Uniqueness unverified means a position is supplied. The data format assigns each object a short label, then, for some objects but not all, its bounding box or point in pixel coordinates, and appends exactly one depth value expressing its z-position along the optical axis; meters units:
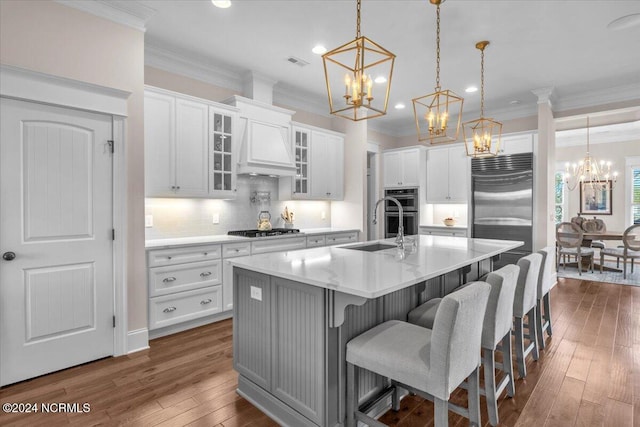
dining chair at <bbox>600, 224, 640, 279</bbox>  6.11
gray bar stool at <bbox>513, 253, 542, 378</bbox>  2.54
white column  5.24
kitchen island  1.79
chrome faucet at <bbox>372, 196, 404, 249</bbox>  2.86
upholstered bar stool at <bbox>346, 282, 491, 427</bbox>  1.50
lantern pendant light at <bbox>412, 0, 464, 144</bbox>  2.87
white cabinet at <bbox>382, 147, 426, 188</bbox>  6.52
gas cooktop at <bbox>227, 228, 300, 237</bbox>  4.29
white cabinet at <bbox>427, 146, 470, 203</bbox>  6.22
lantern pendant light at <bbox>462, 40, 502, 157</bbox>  3.47
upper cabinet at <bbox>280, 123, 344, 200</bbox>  5.09
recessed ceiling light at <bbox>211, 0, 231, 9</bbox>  2.91
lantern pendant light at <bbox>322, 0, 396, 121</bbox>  1.95
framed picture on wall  7.99
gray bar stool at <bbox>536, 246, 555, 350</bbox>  3.01
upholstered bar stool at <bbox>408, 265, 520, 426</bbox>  2.00
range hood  4.29
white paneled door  2.47
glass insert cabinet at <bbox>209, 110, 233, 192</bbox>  4.04
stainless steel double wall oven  6.53
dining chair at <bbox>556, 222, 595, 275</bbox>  6.31
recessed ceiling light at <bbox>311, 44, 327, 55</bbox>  3.77
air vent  4.04
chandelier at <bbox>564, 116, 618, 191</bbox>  7.53
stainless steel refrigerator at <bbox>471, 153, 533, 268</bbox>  5.47
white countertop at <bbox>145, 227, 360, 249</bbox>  3.44
